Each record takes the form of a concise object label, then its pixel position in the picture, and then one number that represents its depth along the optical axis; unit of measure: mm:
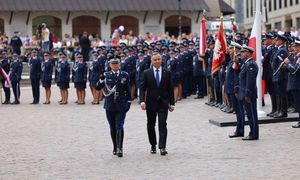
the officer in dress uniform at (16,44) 39688
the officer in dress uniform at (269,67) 19531
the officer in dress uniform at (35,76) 27656
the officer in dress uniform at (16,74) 28047
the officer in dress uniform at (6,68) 28109
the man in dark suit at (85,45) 40469
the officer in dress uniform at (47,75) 27422
